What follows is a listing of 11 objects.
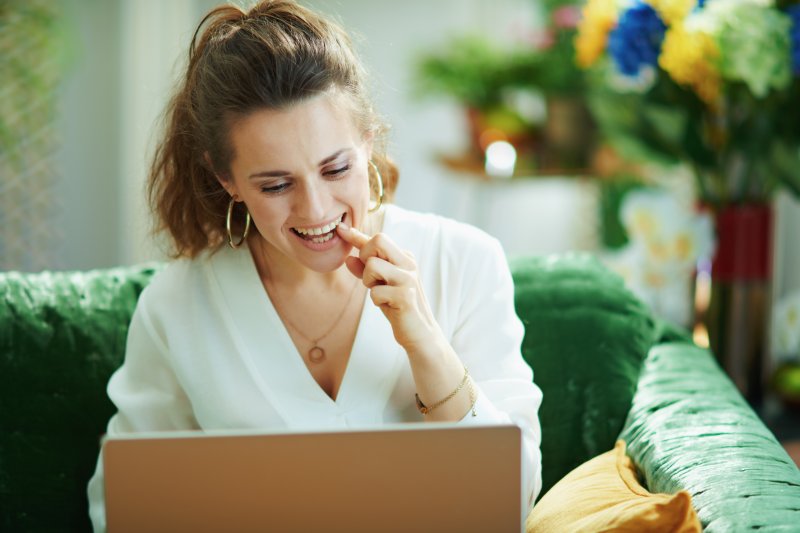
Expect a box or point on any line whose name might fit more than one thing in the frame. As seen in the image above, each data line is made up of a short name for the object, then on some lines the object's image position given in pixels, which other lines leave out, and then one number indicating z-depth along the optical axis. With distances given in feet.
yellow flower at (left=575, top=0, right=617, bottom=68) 7.62
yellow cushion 4.96
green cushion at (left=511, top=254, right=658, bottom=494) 6.29
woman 5.52
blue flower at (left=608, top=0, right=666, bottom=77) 7.30
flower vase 7.55
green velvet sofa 6.21
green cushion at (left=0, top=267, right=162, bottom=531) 6.22
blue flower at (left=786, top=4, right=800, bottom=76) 6.93
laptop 4.62
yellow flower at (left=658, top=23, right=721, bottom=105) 7.04
